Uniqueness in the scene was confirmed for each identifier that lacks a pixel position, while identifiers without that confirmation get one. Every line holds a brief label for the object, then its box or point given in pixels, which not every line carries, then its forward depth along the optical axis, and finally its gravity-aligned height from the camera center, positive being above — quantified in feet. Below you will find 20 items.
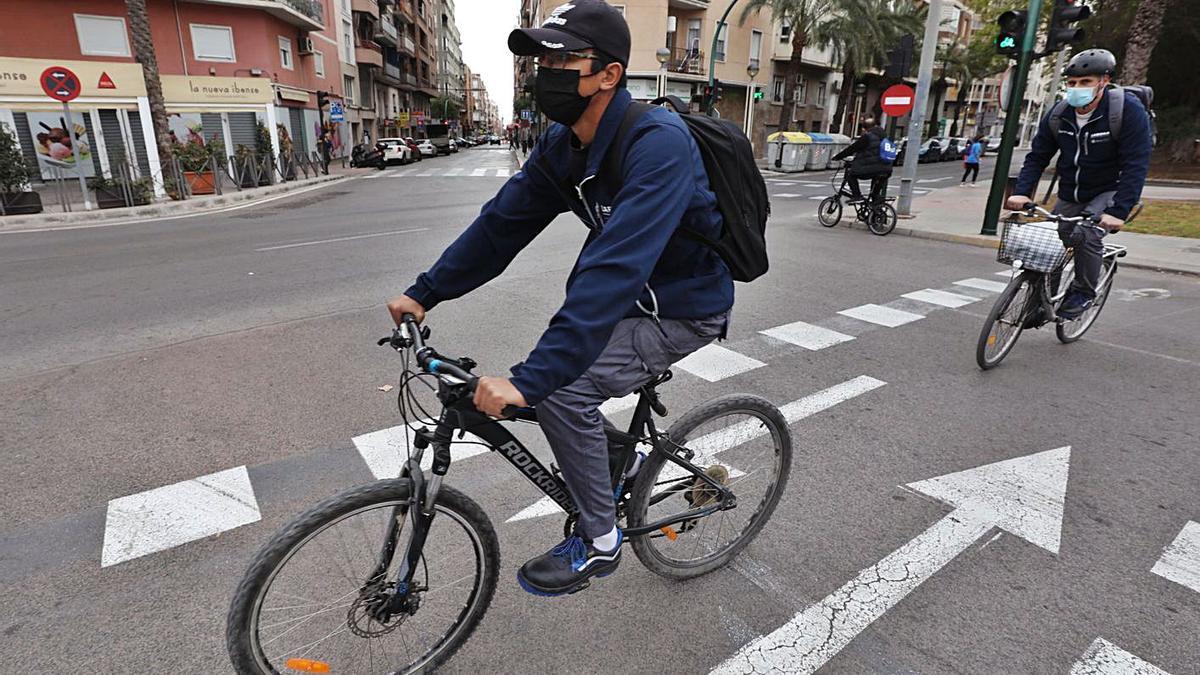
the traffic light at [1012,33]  34.32 +5.26
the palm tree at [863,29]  113.39 +17.92
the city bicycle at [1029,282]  16.03 -3.50
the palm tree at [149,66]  57.31 +5.00
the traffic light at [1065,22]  31.14 +5.39
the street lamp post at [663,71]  96.43 +10.12
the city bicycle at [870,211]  39.01 -4.33
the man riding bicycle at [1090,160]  15.75 -0.50
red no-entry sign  43.32 +2.33
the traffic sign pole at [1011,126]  34.53 +0.62
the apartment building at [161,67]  71.92 +7.19
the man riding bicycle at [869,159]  38.09 -1.26
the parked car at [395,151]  118.91 -3.78
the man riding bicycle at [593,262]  6.01 -1.31
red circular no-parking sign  44.42 +2.58
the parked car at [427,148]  156.25 -4.23
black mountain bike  6.18 -4.26
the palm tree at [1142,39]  53.26 +7.75
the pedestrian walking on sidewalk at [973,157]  74.64 -2.12
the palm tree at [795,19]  111.45 +19.01
